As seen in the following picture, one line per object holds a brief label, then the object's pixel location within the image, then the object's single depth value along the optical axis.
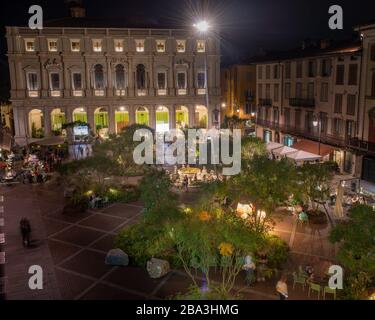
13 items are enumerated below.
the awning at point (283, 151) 33.59
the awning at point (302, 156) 31.19
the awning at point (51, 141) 41.52
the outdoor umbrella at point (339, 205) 24.31
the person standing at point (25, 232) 20.98
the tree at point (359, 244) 13.52
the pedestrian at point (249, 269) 16.62
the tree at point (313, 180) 23.13
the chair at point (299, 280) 16.16
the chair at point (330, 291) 15.25
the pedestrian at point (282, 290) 14.89
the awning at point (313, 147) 36.16
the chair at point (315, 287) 15.38
